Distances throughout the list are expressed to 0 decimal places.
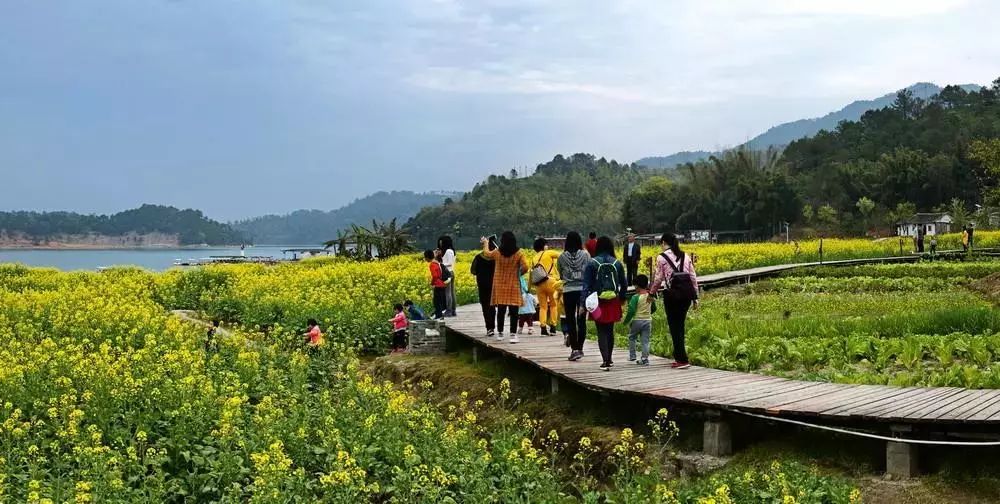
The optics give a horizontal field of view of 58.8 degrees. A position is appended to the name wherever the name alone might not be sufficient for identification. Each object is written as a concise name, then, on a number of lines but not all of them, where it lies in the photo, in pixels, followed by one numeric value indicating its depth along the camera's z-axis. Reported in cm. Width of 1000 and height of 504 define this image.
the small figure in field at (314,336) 1509
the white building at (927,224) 6738
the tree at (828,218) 7519
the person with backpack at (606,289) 1092
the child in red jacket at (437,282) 1712
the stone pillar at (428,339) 1678
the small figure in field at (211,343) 1368
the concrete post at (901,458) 744
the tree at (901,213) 7200
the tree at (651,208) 9044
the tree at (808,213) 7606
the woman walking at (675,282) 1080
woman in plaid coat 1319
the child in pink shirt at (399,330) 1822
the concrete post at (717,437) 876
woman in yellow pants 1384
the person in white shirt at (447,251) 1722
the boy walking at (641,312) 1114
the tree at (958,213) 6286
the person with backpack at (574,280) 1190
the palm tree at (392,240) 3878
